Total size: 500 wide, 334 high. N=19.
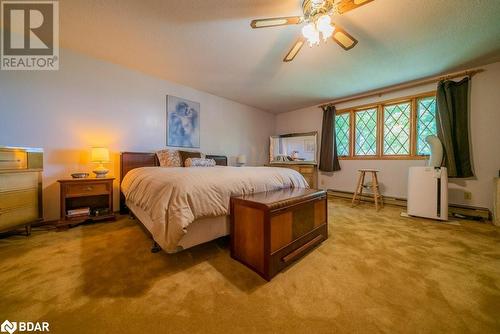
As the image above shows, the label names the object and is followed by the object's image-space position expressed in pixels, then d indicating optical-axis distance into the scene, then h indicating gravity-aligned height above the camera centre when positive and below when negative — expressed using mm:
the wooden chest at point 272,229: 1192 -483
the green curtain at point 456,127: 2629 +575
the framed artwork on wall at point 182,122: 3246 +795
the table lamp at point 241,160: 4137 +103
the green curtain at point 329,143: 4066 +508
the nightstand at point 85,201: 2064 -511
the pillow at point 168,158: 2844 +95
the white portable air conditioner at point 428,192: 2400 -374
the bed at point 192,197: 1239 -260
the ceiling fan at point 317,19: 1390 +1211
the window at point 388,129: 3070 +715
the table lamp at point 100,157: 2295 +83
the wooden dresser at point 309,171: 4172 -150
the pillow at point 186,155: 3021 +160
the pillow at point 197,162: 2807 +32
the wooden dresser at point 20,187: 1715 -250
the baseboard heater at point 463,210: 2500 -663
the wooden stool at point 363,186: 2994 -390
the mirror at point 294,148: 4477 +449
